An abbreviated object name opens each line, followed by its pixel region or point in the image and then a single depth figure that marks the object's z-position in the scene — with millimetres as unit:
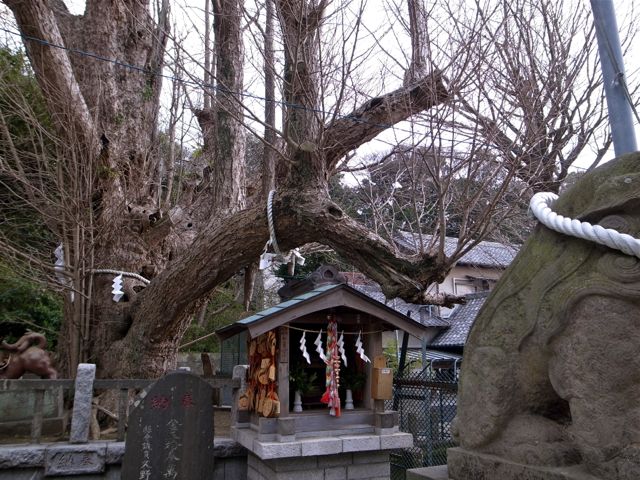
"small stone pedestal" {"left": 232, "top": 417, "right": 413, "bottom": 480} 5238
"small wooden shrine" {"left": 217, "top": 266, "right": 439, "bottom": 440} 5465
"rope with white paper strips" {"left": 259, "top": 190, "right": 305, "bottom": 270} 6090
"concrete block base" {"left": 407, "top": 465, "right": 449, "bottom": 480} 2486
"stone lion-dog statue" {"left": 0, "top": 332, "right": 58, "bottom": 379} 6953
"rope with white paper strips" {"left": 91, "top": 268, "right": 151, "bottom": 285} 7898
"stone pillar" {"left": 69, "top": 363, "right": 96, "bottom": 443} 5430
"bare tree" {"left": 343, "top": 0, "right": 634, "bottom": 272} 5234
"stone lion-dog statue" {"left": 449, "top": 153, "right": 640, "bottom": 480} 1863
